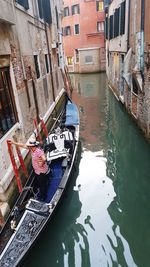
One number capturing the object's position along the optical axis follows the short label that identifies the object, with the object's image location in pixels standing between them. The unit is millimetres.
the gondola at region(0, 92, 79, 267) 3005
